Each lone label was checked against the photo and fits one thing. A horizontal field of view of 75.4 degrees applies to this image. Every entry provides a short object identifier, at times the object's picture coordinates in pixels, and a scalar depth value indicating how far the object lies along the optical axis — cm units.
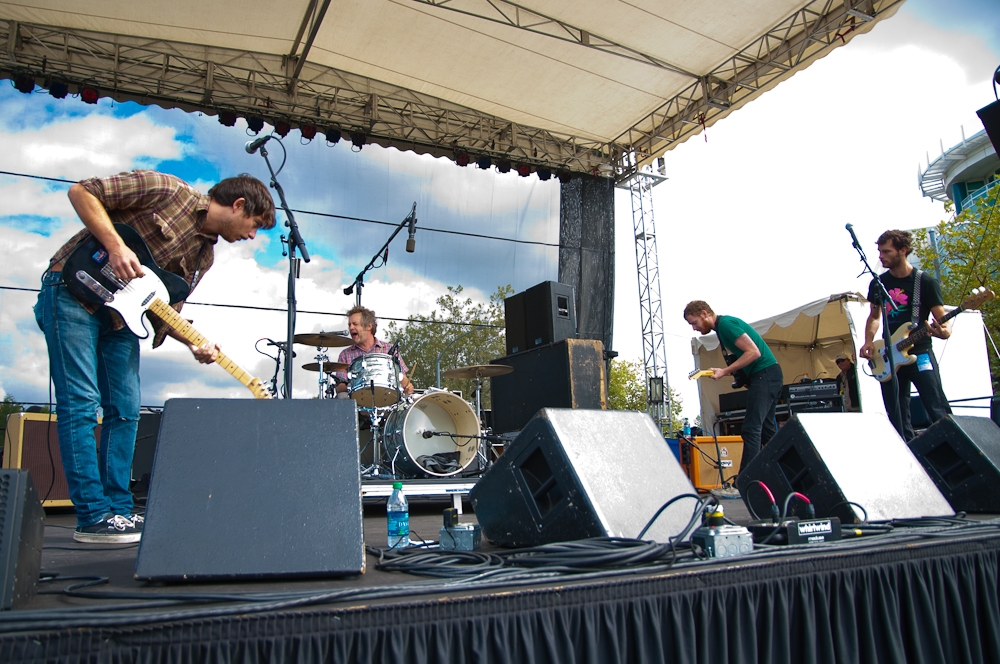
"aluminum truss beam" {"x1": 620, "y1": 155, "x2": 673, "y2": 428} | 953
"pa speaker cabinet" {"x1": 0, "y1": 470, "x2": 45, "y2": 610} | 106
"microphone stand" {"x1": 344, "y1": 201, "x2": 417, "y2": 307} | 488
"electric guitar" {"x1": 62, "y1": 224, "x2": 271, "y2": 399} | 210
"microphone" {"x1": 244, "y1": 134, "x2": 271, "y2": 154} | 323
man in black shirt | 353
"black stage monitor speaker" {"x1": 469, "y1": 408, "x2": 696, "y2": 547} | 163
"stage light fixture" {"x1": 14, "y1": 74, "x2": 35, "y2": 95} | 645
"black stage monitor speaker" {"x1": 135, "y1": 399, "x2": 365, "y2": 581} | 126
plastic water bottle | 201
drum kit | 446
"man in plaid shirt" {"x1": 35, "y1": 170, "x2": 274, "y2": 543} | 209
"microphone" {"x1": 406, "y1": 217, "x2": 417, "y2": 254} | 484
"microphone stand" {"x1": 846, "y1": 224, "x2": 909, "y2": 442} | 323
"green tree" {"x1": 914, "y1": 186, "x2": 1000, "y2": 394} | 1181
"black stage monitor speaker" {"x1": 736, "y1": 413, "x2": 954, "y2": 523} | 209
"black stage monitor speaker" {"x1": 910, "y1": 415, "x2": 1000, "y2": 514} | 246
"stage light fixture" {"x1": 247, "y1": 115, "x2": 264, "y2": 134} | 739
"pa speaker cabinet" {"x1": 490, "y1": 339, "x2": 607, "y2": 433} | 494
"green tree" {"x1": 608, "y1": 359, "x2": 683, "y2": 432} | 2656
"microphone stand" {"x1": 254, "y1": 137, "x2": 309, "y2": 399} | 313
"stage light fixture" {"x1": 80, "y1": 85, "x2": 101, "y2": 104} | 667
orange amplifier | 585
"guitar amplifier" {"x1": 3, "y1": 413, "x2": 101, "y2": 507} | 468
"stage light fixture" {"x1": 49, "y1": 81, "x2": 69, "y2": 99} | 661
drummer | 504
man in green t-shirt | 391
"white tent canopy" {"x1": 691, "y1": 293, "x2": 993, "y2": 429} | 817
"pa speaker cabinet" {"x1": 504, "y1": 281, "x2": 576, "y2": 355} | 530
